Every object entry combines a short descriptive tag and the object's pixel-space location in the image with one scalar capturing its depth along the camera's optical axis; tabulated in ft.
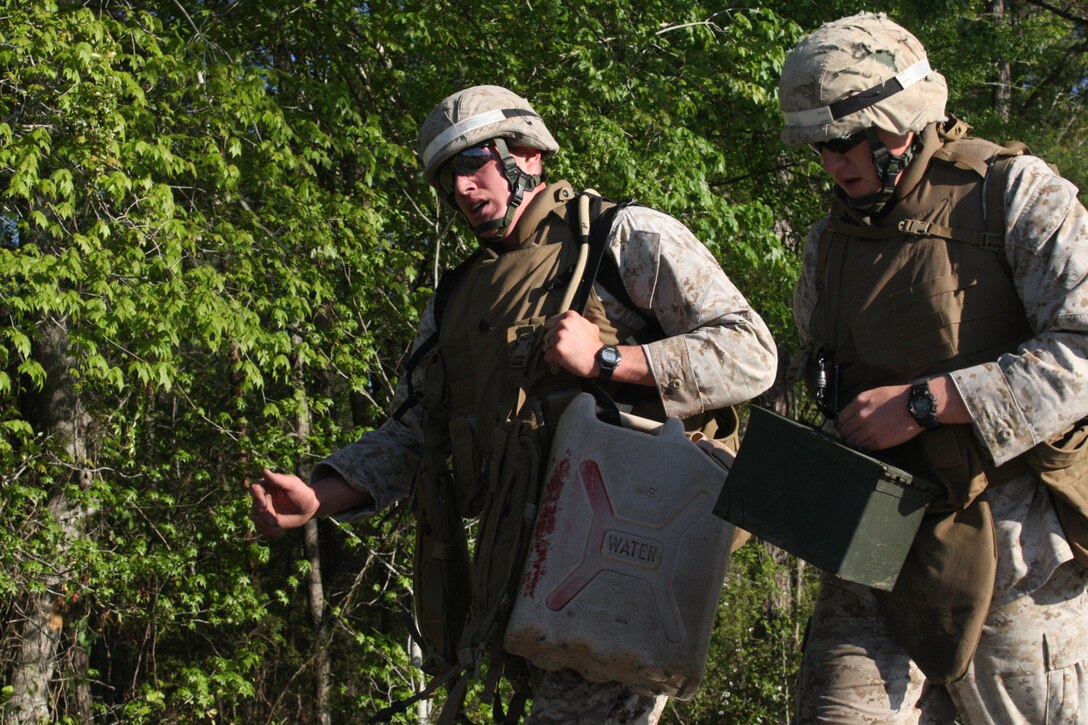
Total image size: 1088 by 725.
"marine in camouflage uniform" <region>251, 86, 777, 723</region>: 20.39
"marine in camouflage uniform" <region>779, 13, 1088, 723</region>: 17.63
